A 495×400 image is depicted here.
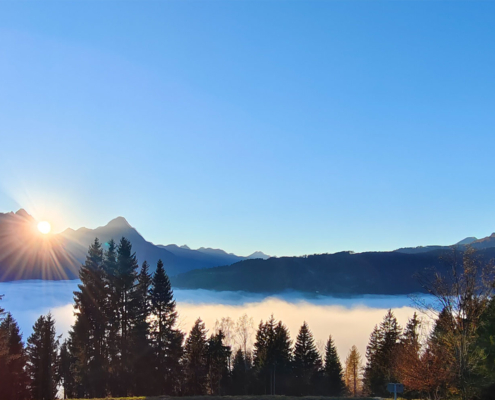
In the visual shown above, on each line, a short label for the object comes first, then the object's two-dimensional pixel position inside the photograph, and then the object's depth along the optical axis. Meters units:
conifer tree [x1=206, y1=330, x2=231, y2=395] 44.16
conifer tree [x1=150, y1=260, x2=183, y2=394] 32.50
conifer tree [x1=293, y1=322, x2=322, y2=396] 50.15
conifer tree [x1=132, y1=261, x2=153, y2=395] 30.52
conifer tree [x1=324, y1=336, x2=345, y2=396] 52.81
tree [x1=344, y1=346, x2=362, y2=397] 77.15
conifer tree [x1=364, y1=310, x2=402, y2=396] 43.63
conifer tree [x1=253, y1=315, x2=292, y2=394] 49.13
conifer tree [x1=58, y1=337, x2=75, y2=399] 45.90
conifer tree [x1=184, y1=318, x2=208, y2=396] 40.78
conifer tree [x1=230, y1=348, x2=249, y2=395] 52.34
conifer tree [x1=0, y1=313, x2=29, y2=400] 30.13
